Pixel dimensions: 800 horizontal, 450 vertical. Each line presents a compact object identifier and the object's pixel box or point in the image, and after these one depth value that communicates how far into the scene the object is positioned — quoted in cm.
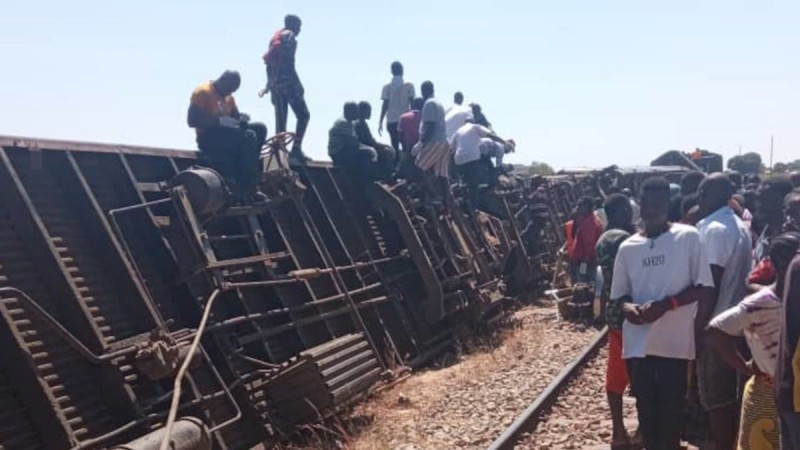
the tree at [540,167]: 4811
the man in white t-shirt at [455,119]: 1473
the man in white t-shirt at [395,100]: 1385
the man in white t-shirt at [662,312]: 475
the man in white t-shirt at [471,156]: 1447
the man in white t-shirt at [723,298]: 523
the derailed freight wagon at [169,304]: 558
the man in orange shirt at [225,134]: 808
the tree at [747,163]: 4041
